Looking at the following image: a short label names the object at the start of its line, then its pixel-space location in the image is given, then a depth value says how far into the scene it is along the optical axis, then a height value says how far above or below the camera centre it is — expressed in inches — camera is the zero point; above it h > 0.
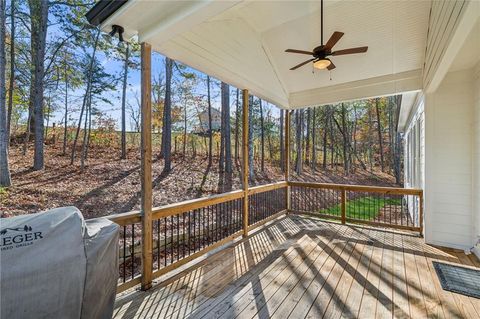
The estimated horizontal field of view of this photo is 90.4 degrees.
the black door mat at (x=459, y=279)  101.0 -56.1
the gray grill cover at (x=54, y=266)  49.8 -24.5
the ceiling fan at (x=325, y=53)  121.9 +55.3
